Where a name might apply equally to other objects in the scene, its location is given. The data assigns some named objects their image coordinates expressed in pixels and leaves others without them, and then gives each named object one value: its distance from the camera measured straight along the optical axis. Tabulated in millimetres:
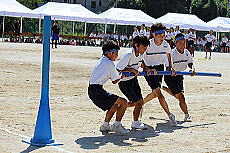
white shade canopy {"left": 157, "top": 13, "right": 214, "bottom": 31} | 48322
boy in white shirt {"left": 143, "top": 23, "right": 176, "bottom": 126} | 9516
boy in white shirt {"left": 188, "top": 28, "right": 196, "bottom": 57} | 34406
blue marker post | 7452
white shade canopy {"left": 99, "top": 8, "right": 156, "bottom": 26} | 46125
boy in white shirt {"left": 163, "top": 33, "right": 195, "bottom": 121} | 10180
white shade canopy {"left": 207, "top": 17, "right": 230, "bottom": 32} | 50656
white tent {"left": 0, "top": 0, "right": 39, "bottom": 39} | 40562
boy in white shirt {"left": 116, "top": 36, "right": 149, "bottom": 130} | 8664
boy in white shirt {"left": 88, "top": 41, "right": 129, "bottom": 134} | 8133
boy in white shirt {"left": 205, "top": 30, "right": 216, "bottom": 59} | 34412
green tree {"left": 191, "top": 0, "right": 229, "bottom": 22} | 84125
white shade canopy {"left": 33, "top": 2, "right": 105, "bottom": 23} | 43500
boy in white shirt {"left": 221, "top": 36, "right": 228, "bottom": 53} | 51969
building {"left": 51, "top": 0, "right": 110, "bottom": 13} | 97062
